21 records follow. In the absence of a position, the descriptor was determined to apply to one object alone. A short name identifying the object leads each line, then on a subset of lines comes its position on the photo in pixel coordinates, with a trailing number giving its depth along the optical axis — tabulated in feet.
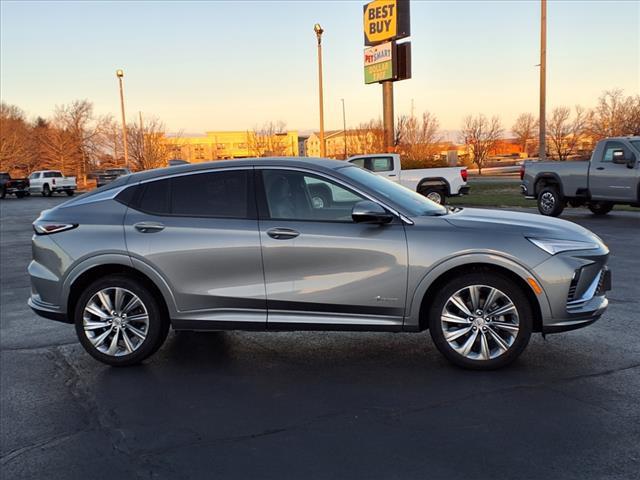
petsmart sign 86.33
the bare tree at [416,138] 139.74
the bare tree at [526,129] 207.82
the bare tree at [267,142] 157.48
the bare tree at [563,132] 153.89
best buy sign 84.99
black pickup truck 137.59
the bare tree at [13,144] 199.21
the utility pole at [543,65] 79.66
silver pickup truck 47.84
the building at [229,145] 158.40
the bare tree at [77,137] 194.39
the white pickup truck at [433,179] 67.62
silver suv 15.12
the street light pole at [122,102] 132.87
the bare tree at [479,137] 186.19
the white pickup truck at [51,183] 138.82
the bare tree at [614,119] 122.05
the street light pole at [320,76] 89.76
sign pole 89.25
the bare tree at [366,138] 138.00
